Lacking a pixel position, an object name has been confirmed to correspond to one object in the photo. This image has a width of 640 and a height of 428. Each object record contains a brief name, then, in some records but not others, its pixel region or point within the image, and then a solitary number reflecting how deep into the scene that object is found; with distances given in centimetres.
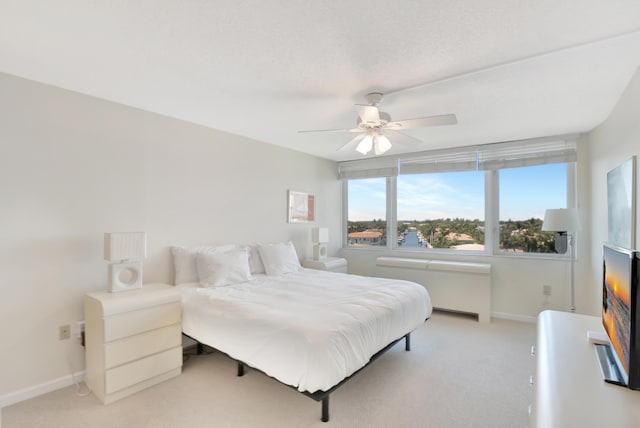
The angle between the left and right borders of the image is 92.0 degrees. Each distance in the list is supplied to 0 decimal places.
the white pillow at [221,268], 317
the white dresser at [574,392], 103
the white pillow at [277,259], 388
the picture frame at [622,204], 218
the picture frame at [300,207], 483
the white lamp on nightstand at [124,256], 253
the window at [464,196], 415
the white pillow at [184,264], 322
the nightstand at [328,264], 478
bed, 194
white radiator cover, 417
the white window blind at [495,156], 399
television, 115
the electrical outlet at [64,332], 255
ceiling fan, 244
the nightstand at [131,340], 229
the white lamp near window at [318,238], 493
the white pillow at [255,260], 392
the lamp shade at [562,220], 348
